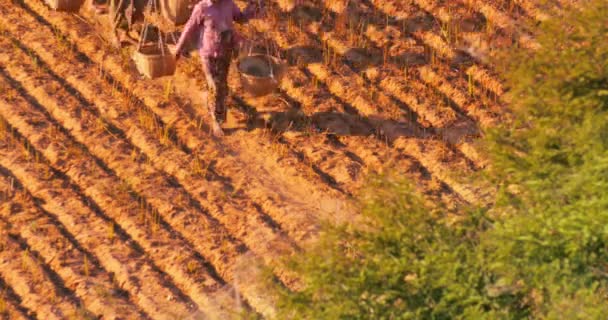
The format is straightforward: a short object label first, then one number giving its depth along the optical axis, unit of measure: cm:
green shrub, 1494
